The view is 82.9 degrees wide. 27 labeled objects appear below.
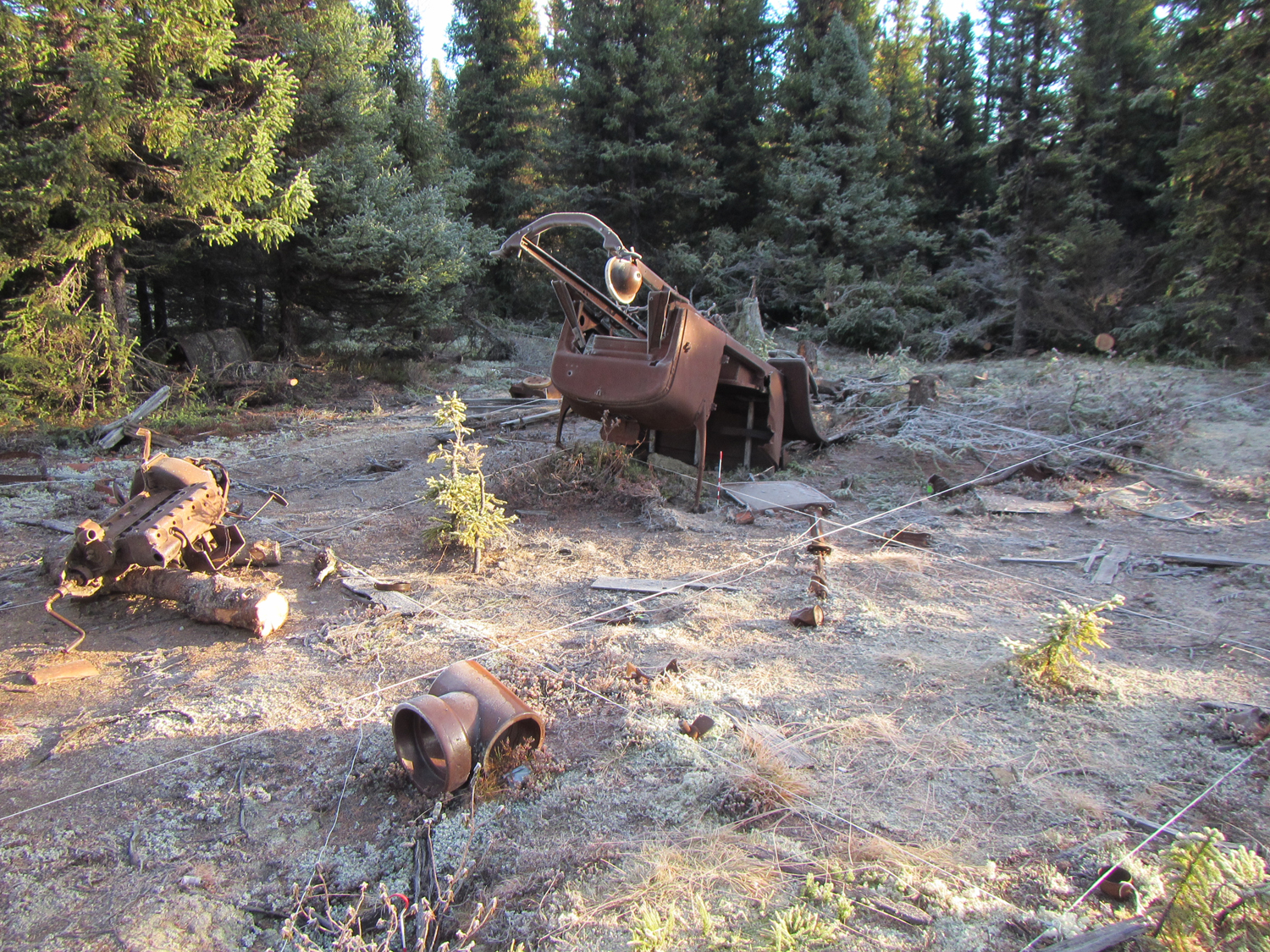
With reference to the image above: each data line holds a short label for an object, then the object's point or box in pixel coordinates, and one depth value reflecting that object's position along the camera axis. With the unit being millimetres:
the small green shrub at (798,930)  1761
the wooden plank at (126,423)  8734
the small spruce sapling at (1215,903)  1688
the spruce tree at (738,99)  22453
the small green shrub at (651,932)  1760
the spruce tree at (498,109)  23109
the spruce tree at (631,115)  20219
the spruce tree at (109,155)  8836
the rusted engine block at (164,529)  4000
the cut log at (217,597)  3855
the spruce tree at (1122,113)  16766
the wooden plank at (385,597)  4223
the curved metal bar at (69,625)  3681
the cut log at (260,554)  4672
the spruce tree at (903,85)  22281
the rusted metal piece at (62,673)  3393
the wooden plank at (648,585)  4570
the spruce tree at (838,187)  18797
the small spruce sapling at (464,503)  5016
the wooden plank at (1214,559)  4777
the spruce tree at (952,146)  21609
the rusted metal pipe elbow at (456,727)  2479
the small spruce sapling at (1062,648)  3096
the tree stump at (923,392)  9312
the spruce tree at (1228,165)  12023
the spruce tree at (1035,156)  16156
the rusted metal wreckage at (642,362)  5633
